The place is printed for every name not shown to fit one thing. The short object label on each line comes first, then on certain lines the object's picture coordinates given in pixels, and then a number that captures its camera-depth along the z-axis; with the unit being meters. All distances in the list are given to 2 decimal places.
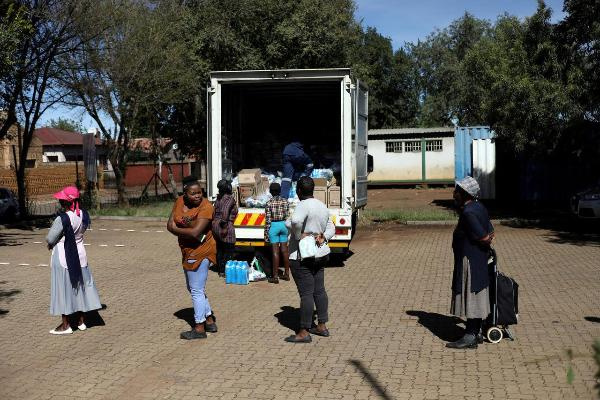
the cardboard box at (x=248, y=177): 12.46
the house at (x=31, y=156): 46.56
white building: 34.66
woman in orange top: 6.98
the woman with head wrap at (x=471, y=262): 6.49
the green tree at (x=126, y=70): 22.27
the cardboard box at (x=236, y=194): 12.46
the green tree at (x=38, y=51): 17.70
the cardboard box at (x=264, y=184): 12.98
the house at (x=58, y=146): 61.66
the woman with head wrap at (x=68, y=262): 7.38
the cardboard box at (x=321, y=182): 12.36
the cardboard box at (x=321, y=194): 12.15
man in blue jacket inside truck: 12.80
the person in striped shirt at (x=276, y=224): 10.73
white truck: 11.80
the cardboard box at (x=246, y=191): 12.40
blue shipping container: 28.45
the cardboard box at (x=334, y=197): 12.12
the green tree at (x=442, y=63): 53.84
